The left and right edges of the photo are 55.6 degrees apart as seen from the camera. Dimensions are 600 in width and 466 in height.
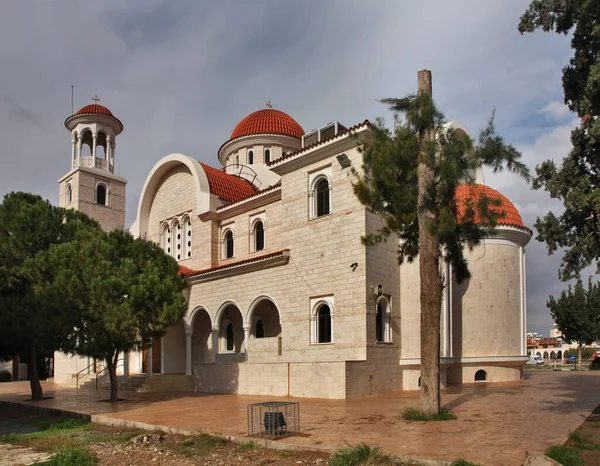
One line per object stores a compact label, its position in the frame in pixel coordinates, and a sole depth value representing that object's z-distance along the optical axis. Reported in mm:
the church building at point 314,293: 19016
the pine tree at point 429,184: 12198
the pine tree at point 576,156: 10047
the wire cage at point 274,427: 10430
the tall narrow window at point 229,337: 25234
